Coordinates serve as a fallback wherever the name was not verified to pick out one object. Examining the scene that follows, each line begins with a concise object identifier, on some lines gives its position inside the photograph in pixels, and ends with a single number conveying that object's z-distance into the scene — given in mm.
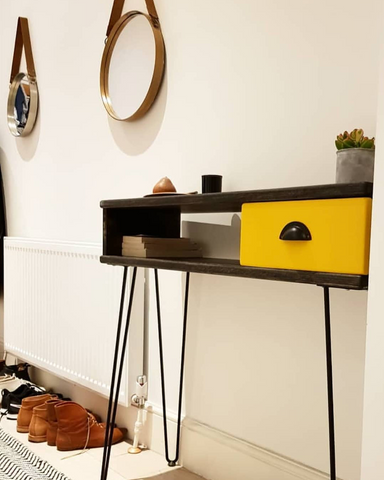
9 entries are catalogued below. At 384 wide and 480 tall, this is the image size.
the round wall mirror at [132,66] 1806
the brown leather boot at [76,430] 1867
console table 988
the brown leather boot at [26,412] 2053
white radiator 1906
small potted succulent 1065
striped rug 1657
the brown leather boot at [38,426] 1948
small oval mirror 2615
